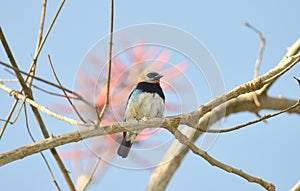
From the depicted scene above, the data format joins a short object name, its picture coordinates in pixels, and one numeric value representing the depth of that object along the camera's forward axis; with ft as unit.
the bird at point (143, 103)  23.49
